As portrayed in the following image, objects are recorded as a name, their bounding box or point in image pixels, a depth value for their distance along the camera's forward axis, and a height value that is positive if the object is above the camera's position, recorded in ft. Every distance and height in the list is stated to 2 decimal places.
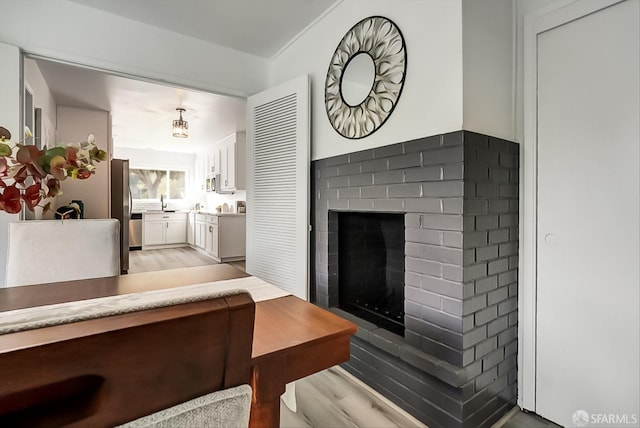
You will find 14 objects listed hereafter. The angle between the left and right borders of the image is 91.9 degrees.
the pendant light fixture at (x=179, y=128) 12.97 +3.45
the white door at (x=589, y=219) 4.36 -0.15
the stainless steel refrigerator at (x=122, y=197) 13.24 +0.54
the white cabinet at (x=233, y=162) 17.60 +2.80
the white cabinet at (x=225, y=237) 17.74 -1.62
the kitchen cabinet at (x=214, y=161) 20.33 +3.29
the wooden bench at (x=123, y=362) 1.02 -0.58
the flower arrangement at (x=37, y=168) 2.52 +0.36
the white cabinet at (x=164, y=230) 21.95 -1.51
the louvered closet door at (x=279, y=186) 7.70 +0.64
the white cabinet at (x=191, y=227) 22.39 -1.35
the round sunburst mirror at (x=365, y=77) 5.56 +2.62
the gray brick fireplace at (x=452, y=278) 4.66 -1.11
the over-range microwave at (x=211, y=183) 20.58 +1.81
